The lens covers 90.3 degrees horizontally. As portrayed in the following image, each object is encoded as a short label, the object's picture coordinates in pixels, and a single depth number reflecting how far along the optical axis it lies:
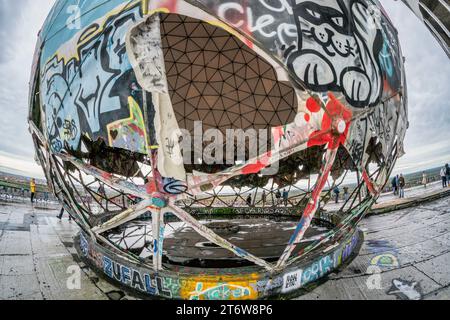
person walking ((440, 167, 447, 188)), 16.59
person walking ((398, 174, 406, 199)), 16.00
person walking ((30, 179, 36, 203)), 16.31
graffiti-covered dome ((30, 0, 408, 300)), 3.83
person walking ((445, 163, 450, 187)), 16.56
